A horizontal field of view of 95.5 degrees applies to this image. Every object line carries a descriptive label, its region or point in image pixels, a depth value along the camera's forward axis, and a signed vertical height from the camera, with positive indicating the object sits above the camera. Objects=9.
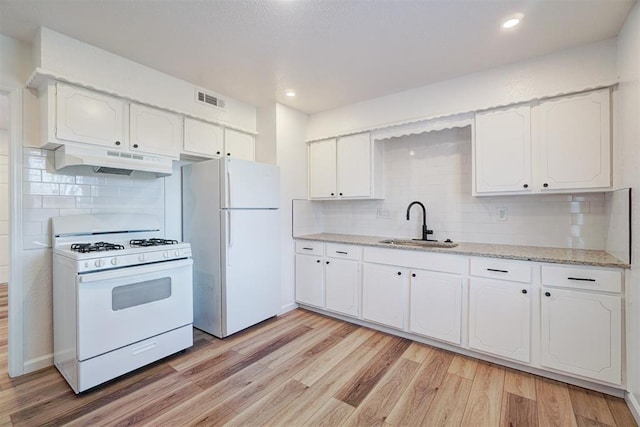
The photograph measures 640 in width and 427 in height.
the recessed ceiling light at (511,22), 1.93 +1.28
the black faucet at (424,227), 3.09 -0.16
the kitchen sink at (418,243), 2.89 -0.32
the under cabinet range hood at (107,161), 2.12 +0.41
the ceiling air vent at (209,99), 3.02 +1.21
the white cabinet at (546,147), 2.13 +0.51
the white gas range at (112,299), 1.92 -0.63
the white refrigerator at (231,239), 2.75 -0.27
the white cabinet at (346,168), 3.32 +0.53
